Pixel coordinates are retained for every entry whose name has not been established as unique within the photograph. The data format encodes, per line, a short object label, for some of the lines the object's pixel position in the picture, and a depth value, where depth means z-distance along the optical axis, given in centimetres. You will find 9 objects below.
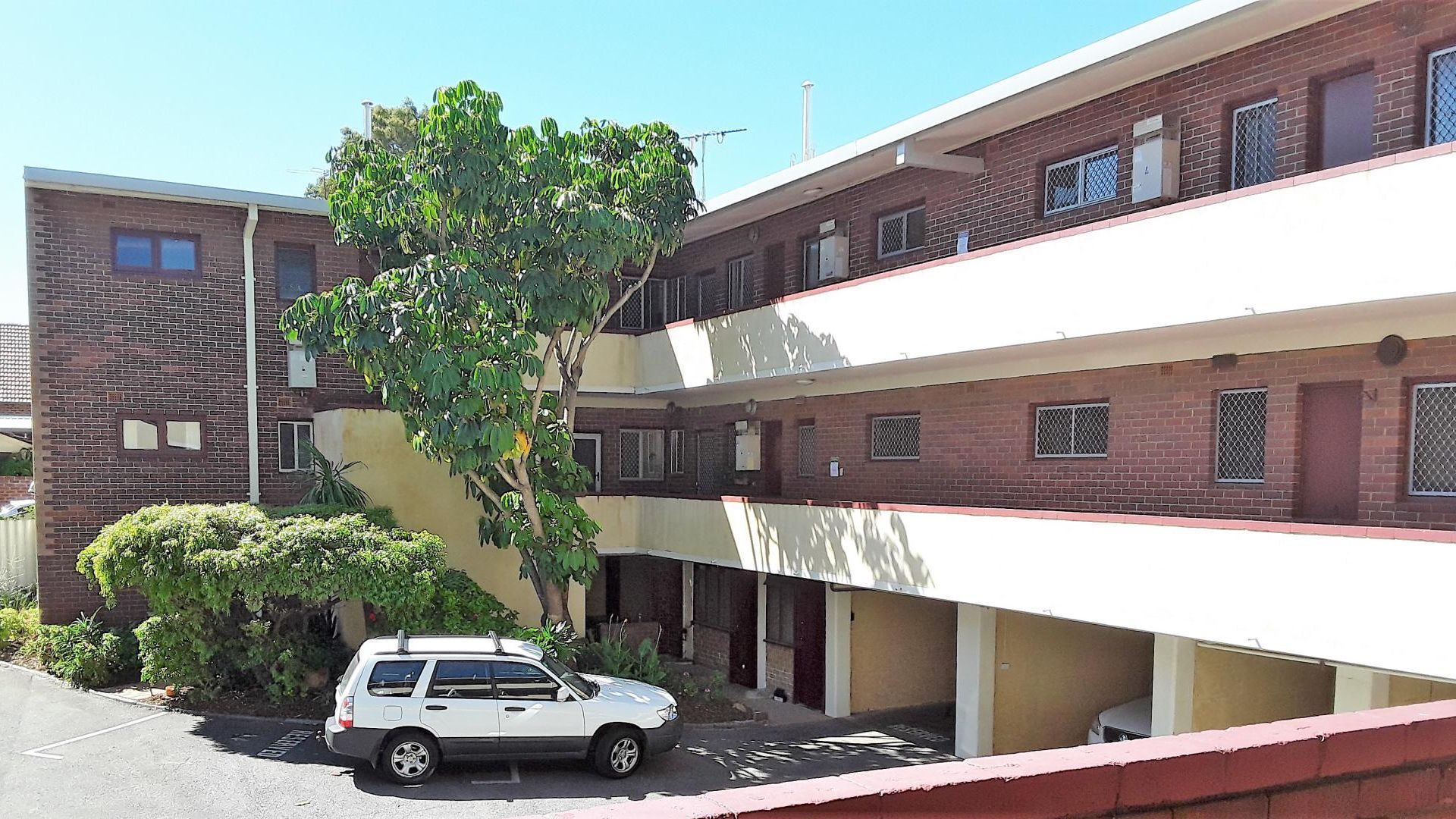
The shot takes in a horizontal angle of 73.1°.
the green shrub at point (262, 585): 1327
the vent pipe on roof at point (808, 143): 2088
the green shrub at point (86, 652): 1515
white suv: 1156
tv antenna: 2230
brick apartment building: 903
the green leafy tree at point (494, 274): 1331
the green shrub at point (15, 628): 1666
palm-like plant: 1584
